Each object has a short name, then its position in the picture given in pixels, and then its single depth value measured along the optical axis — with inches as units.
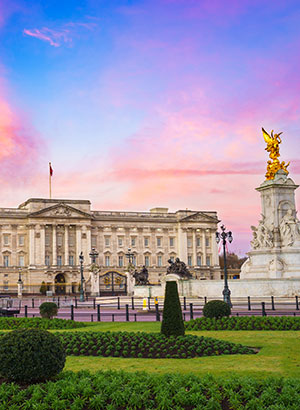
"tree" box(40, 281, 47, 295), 3725.4
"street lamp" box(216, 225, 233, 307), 1350.3
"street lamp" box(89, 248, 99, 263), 2637.3
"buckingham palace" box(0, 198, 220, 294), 4136.3
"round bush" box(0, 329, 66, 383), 434.6
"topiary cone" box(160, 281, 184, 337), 692.1
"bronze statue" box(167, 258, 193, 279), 2094.0
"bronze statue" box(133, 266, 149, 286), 2352.4
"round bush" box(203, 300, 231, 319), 929.5
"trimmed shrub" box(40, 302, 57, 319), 1143.0
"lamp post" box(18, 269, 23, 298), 3334.2
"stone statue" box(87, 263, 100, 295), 2984.7
